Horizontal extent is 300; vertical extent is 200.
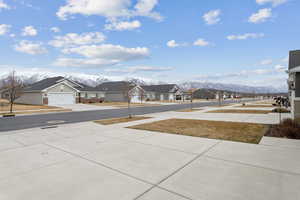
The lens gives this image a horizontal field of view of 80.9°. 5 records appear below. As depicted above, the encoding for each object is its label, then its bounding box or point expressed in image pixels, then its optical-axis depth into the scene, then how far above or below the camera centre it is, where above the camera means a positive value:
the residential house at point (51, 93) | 29.02 +1.08
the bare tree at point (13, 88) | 19.78 +1.41
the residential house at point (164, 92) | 54.53 +1.82
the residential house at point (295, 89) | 10.53 +0.45
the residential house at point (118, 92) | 43.02 +1.58
